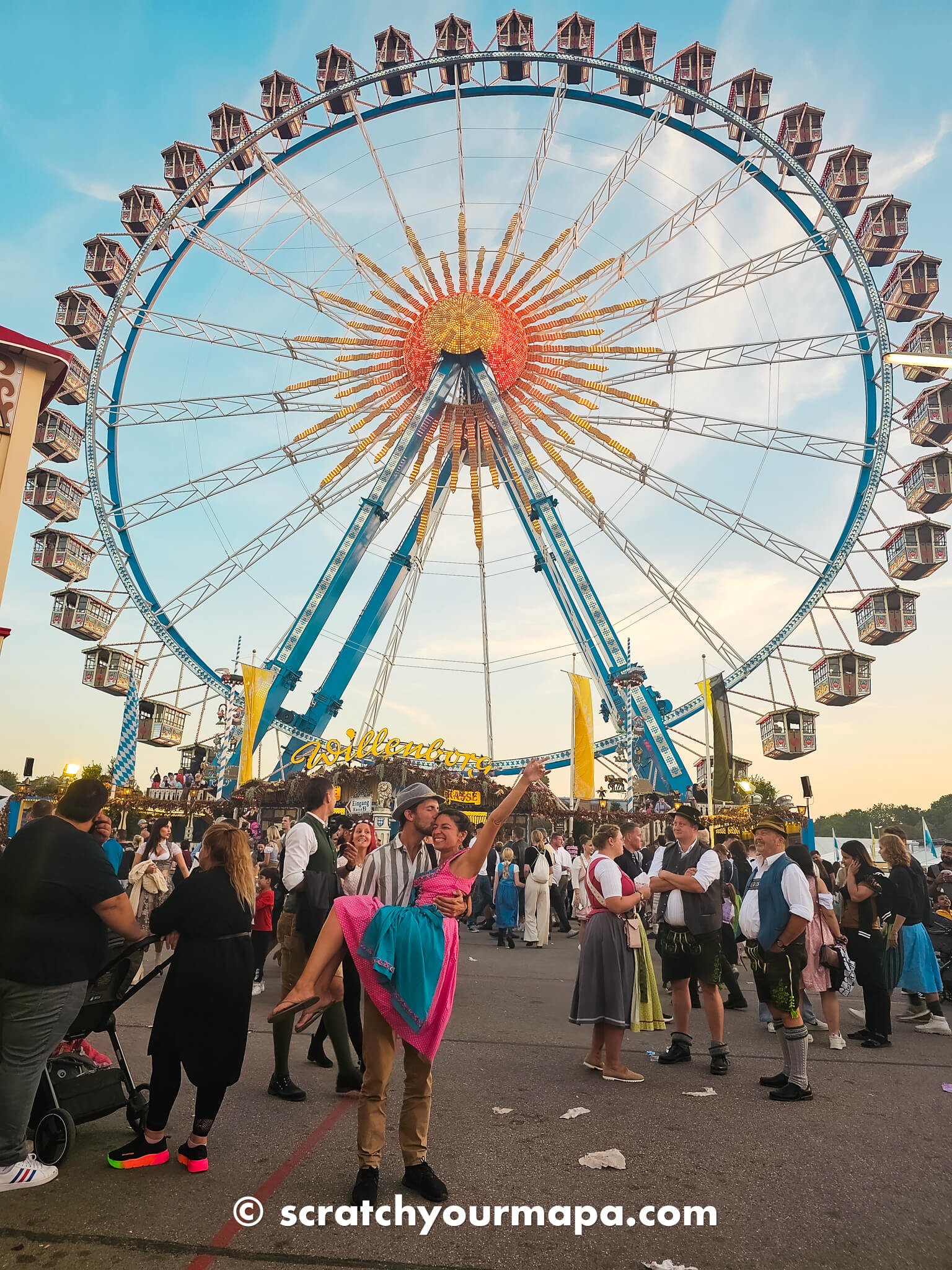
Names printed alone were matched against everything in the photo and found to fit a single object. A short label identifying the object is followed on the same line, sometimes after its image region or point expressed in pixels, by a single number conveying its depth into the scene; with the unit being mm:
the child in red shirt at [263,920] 7742
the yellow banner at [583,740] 24750
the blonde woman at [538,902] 13203
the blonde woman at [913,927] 7355
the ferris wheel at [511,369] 24281
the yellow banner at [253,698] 27016
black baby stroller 3814
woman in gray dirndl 5484
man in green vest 5012
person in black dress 3674
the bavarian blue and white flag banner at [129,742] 29531
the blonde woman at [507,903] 13336
